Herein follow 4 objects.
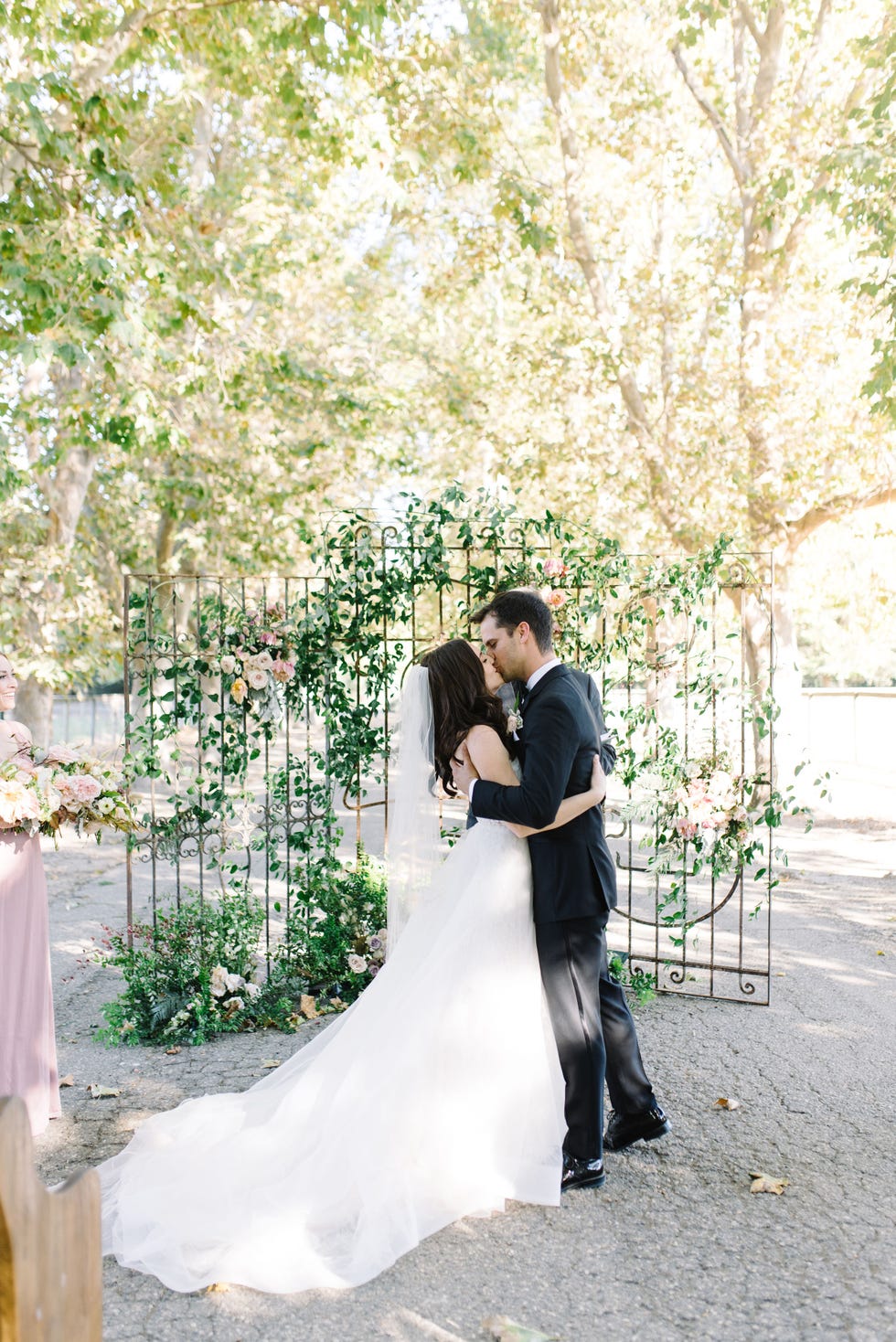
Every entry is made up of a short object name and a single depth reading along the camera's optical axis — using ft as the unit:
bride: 11.32
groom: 12.66
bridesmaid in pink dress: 14.83
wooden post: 4.97
